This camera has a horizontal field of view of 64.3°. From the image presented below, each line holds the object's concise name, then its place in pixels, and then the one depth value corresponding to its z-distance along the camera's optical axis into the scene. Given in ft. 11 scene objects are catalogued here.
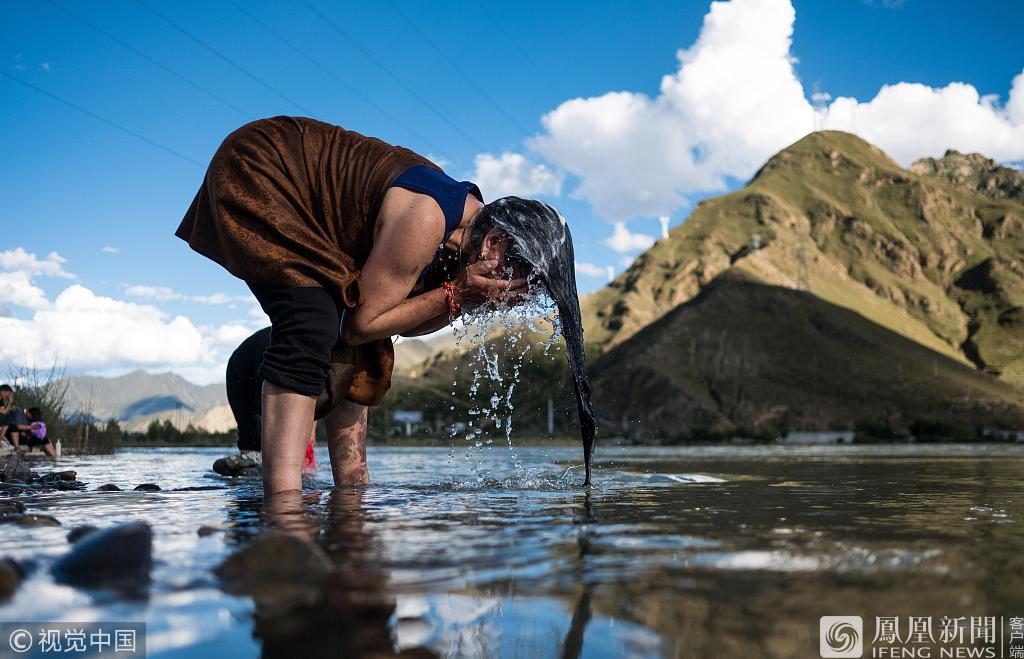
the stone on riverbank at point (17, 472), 18.04
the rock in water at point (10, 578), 4.69
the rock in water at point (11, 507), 9.80
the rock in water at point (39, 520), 8.13
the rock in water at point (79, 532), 6.74
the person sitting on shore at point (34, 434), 38.63
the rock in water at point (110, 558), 5.09
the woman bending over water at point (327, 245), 10.27
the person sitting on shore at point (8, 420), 38.17
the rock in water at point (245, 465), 20.57
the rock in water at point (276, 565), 4.79
